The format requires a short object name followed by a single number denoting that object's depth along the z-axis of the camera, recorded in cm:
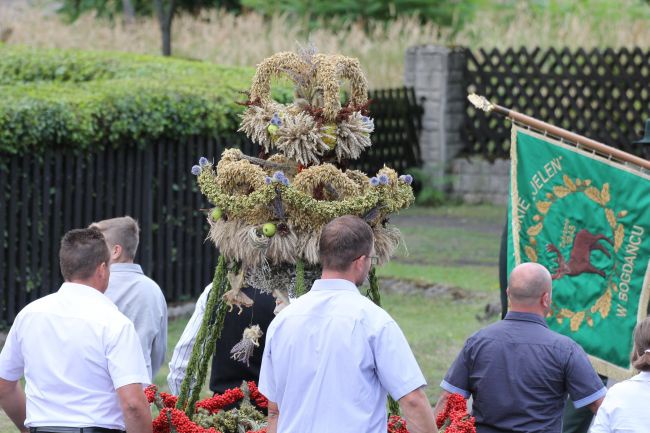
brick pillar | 3881
